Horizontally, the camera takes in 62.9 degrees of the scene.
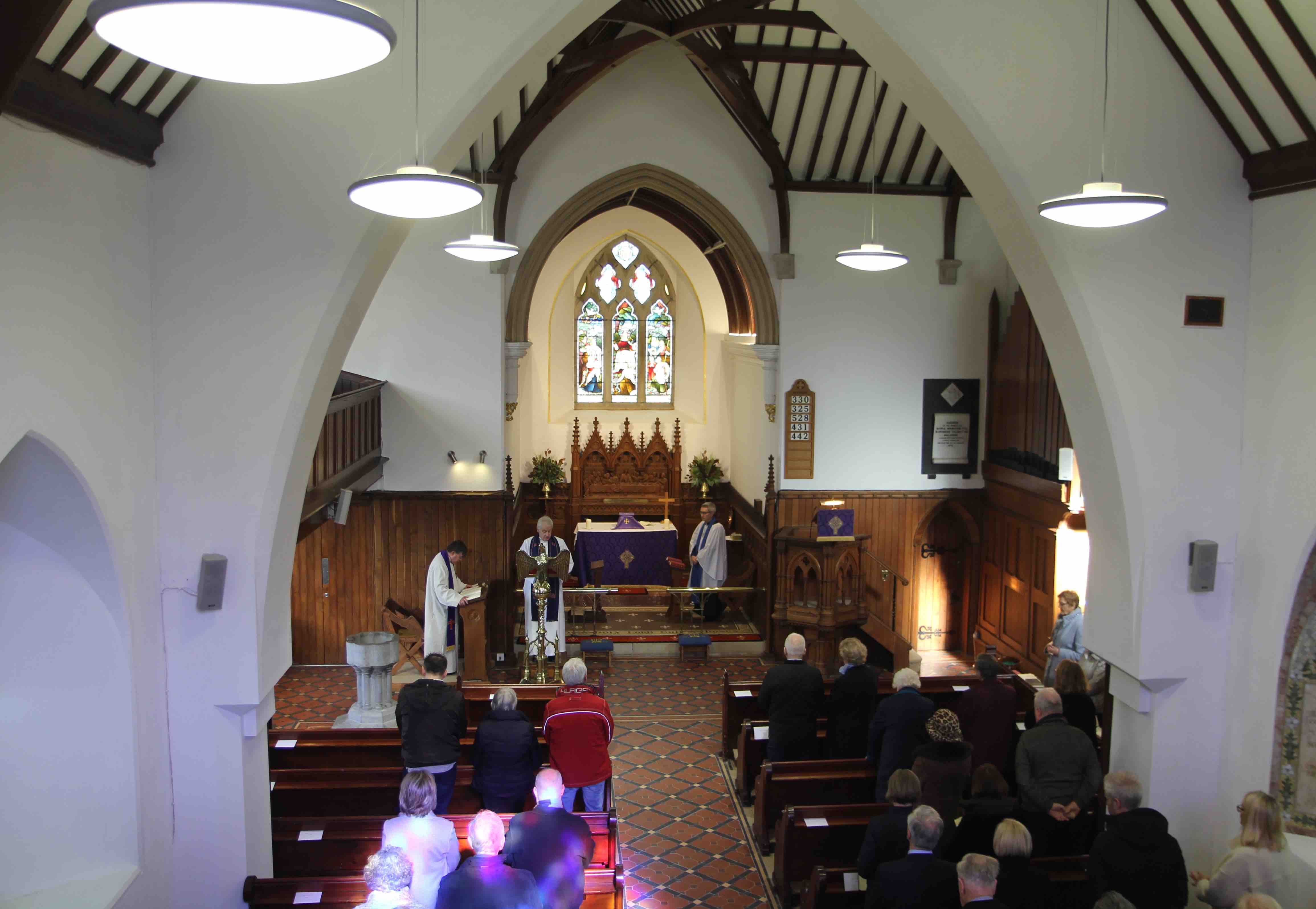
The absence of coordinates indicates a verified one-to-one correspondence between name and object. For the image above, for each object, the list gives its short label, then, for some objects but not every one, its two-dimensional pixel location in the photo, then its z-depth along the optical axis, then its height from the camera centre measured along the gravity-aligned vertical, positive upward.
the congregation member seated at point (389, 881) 4.04 -1.87
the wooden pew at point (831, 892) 5.53 -2.60
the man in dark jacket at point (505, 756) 6.21 -2.16
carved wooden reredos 17.16 -1.38
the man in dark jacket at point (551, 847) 4.98 -2.14
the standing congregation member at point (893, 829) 5.15 -2.12
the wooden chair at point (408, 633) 11.62 -2.69
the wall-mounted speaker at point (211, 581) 5.52 -1.01
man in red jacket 6.53 -2.12
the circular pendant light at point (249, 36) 2.55 +0.87
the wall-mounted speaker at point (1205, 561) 6.09 -0.98
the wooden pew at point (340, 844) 5.93 -2.60
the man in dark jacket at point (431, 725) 6.41 -2.03
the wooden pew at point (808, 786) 7.12 -2.67
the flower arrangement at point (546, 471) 16.50 -1.31
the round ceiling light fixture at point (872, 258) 9.12 +1.13
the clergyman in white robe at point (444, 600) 11.01 -2.21
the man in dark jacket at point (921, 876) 4.59 -2.09
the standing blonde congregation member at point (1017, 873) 4.64 -2.10
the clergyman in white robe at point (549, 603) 11.05 -2.32
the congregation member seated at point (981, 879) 4.22 -1.93
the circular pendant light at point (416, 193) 4.26 +0.79
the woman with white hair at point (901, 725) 6.52 -2.06
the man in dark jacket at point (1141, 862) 4.94 -2.19
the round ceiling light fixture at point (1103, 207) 4.60 +0.79
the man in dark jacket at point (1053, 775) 5.96 -2.16
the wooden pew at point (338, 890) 5.30 -2.54
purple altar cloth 15.56 -2.42
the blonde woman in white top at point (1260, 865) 4.84 -2.15
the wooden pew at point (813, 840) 6.42 -2.76
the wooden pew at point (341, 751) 7.39 -2.52
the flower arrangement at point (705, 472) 16.84 -1.34
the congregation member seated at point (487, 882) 4.32 -2.01
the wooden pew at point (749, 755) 8.23 -2.85
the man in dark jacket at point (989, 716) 6.83 -2.10
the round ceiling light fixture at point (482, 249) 8.44 +1.08
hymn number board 12.54 -0.54
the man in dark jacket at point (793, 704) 7.25 -2.18
